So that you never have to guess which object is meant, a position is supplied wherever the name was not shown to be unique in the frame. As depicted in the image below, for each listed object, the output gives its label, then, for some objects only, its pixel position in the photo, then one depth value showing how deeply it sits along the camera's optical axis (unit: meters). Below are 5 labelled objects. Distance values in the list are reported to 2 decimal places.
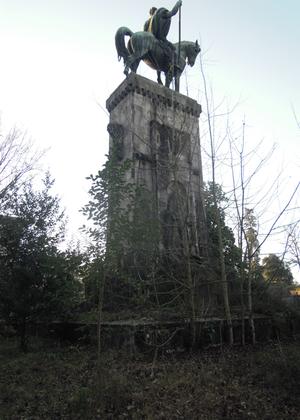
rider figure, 15.52
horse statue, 15.16
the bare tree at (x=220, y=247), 8.51
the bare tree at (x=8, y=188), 11.06
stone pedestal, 13.08
